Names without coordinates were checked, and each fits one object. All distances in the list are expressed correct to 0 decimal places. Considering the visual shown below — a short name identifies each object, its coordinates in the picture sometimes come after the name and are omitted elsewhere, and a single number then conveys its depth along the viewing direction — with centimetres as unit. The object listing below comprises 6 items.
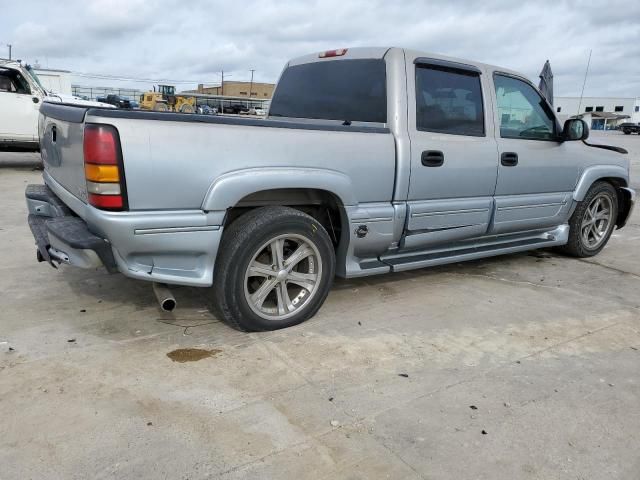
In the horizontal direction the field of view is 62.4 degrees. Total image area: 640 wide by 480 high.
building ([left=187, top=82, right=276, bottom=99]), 8152
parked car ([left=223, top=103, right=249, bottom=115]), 3698
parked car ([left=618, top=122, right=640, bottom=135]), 5619
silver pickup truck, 283
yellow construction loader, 3694
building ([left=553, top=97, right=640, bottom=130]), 8000
